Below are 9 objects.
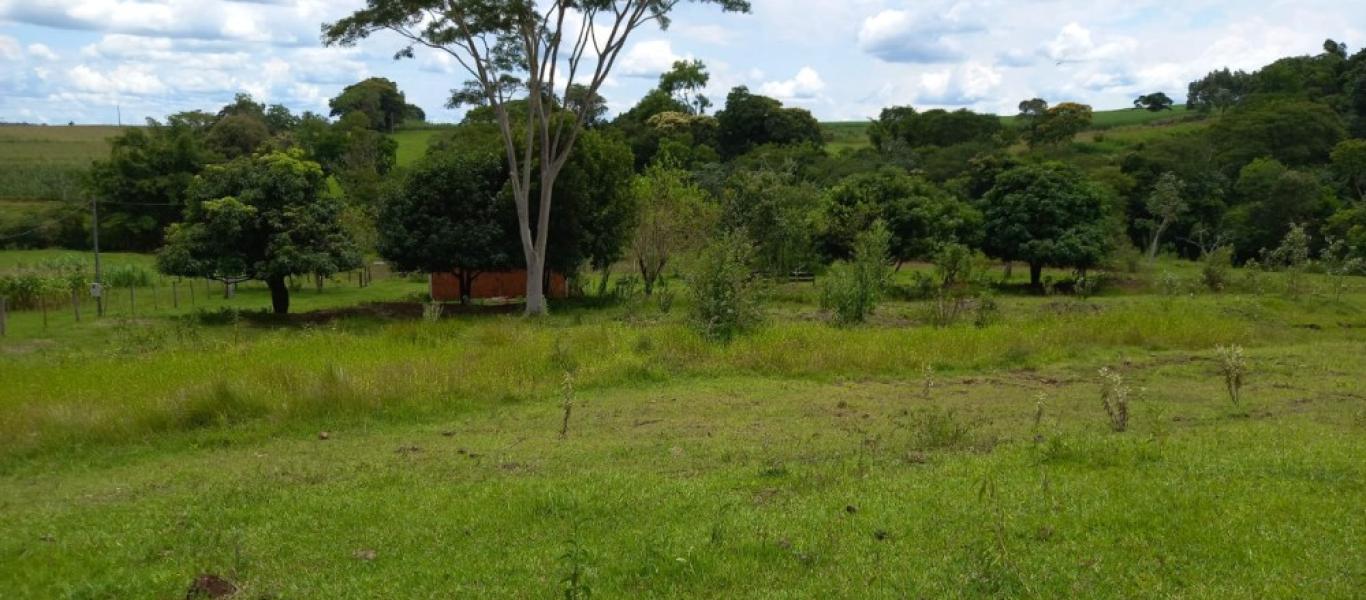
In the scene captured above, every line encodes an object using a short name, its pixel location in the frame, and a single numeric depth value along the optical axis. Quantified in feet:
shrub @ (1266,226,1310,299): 77.20
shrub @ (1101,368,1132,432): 28.86
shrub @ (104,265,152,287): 103.86
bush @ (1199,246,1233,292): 87.45
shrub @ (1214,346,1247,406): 32.89
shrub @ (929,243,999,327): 83.41
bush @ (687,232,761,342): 54.85
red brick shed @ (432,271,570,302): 106.22
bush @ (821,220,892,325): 65.26
